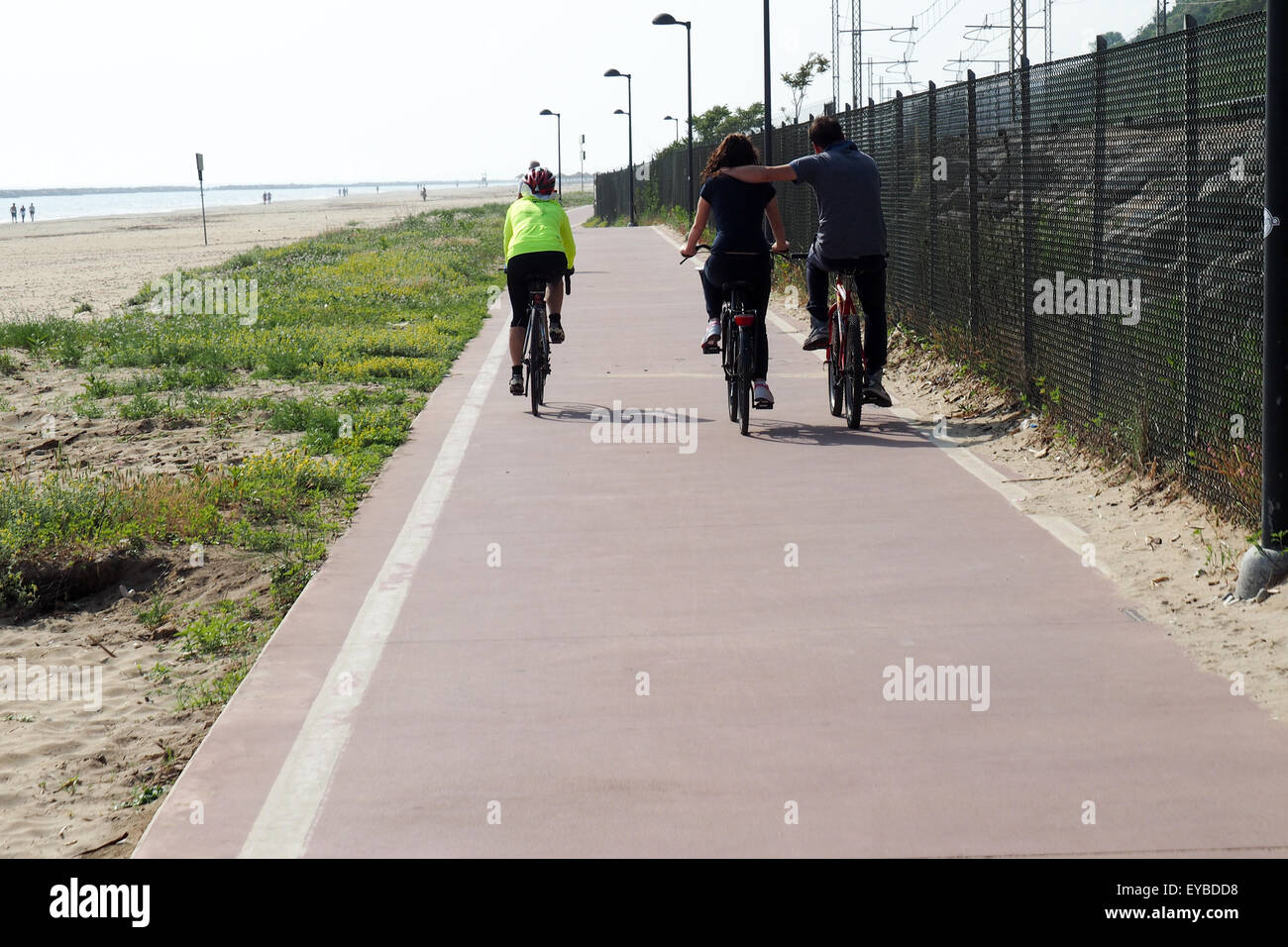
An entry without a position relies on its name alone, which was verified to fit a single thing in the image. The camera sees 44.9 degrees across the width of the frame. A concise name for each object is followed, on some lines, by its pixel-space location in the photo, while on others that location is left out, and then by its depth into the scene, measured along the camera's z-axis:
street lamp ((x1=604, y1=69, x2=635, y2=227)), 63.09
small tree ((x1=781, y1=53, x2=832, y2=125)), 97.25
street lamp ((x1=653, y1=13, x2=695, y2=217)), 41.00
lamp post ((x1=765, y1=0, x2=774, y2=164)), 25.47
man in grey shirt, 11.25
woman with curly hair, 11.43
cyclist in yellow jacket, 12.61
